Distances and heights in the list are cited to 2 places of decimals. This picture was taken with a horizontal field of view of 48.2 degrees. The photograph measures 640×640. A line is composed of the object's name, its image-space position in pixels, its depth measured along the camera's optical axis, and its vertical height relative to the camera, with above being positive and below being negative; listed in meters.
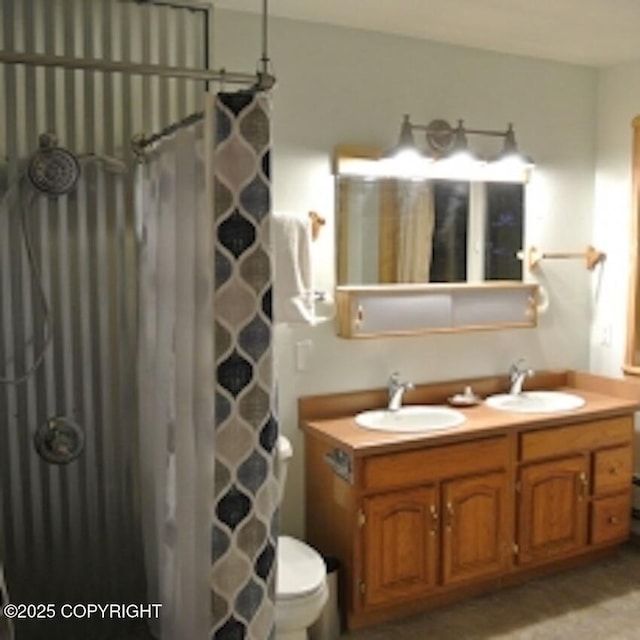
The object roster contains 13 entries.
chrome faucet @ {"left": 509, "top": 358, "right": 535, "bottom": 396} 3.64 -0.57
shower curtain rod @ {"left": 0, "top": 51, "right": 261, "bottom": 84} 1.82 +0.51
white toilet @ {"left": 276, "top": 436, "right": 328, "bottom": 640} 2.48 -1.15
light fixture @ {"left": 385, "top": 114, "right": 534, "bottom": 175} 3.24 +0.55
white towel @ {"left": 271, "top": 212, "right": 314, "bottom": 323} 2.82 -0.01
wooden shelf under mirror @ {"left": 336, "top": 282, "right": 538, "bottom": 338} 3.24 -0.21
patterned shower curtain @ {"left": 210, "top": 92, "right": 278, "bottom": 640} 1.75 -0.29
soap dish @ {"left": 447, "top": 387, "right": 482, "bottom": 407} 3.43 -0.65
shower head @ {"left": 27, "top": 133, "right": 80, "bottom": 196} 2.32 +0.31
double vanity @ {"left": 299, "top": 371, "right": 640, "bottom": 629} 2.89 -0.97
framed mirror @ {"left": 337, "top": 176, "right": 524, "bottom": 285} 3.27 +0.17
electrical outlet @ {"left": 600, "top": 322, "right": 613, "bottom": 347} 3.91 -0.37
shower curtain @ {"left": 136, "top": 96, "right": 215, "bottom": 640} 1.87 -0.31
